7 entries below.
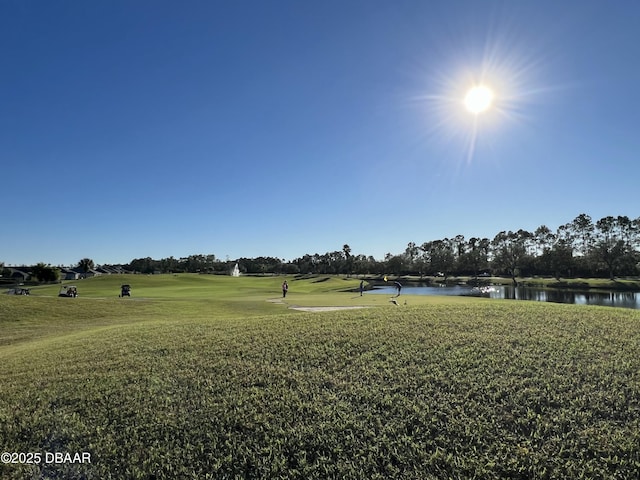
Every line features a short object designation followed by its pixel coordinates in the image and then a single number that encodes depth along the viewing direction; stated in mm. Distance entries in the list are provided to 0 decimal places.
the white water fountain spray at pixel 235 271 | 119062
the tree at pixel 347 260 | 124125
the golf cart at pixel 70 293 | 29412
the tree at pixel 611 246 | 72500
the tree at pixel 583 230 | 80825
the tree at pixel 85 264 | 108500
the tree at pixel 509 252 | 90294
